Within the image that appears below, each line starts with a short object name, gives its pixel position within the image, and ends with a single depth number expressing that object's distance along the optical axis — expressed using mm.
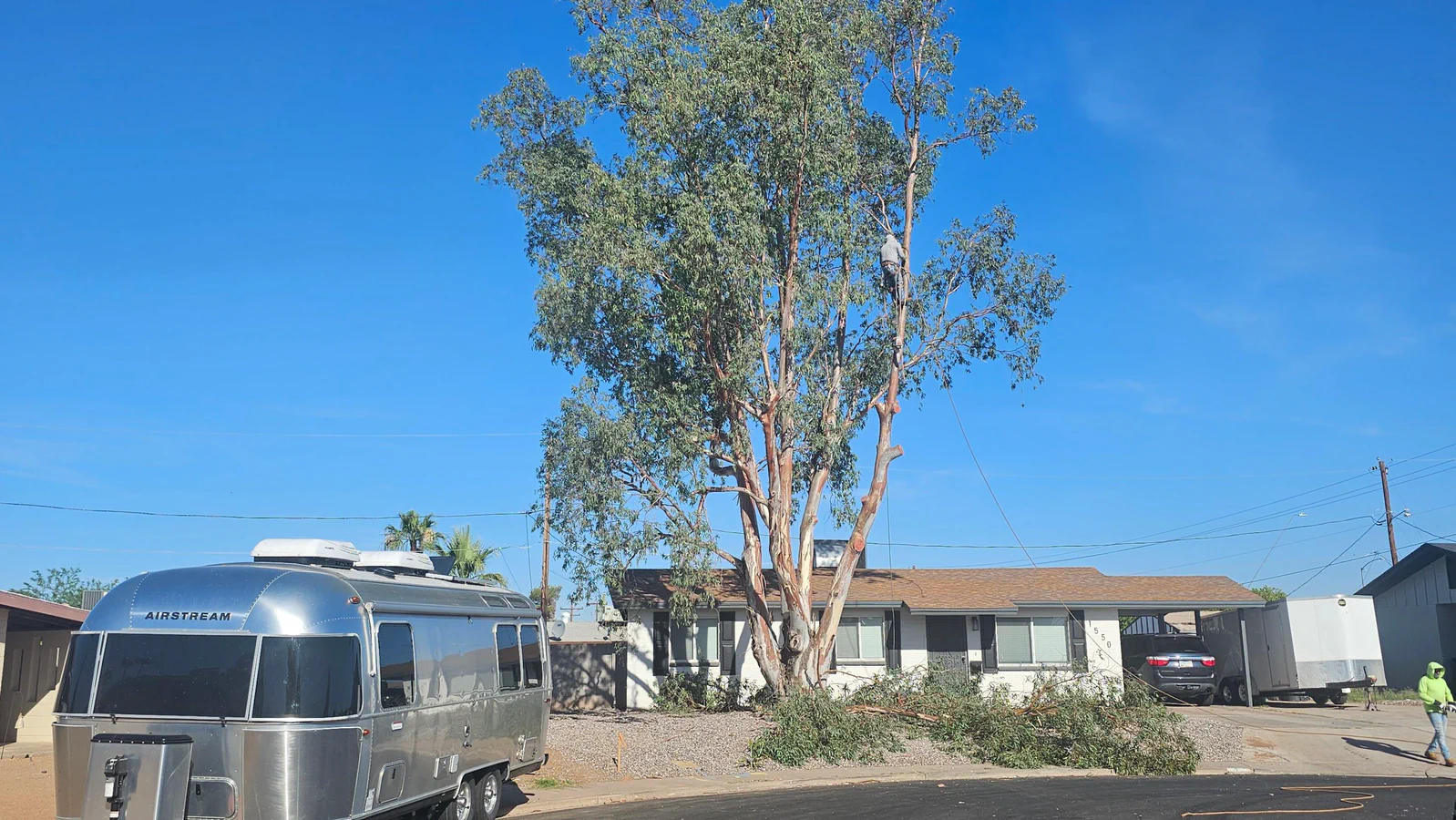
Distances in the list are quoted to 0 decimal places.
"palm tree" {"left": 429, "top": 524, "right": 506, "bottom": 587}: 37062
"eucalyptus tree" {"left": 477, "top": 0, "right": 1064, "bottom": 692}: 22453
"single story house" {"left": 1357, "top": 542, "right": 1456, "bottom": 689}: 33594
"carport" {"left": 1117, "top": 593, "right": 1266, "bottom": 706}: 28250
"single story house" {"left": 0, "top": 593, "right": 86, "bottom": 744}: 21172
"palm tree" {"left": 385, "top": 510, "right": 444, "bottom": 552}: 36750
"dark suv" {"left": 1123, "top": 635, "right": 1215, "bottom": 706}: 27297
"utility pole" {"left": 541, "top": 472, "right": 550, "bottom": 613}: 26238
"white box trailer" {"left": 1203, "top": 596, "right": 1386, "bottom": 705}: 26750
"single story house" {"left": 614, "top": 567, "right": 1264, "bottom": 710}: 28141
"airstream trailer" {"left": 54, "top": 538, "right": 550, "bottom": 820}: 9156
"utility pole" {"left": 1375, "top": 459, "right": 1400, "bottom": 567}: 42531
